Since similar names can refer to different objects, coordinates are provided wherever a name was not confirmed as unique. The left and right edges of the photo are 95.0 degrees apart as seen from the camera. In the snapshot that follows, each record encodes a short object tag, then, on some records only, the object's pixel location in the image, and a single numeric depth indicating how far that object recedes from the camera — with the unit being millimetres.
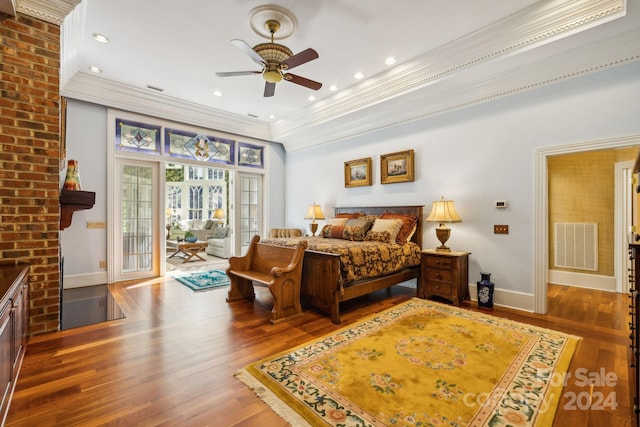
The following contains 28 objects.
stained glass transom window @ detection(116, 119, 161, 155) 4934
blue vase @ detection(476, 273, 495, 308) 3672
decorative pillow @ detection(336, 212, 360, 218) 5226
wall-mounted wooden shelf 3385
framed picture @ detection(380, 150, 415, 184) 4660
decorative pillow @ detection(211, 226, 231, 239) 8250
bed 3150
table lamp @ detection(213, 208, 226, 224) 9280
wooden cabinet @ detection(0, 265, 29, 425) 1561
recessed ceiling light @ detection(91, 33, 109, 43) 3342
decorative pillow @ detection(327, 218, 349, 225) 4969
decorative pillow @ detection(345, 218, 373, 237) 4504
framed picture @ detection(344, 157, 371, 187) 5262
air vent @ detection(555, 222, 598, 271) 4594
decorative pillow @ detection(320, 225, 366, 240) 4340
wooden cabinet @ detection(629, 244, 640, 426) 1449
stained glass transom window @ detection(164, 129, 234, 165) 5500
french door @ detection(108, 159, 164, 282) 4891
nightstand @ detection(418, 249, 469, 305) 3744
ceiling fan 2880
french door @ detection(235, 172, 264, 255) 6473
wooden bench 3143
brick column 2507
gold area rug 1688
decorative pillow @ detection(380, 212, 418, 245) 4277
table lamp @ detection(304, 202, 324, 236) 5785
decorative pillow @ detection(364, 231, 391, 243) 4145
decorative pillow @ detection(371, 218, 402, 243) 4223
